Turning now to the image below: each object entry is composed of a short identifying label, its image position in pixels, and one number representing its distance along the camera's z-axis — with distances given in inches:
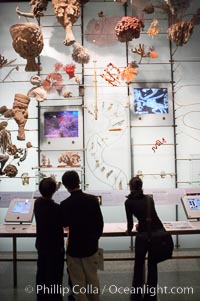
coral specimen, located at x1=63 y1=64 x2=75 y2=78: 205.6
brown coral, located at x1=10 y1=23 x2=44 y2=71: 182.2
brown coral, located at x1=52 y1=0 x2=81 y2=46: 185.2
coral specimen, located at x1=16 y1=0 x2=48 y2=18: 184.9
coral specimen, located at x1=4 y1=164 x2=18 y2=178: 183.0
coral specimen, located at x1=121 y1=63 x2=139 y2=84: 203.8
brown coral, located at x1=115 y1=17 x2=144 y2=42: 186.9
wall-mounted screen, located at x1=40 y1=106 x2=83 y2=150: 212.5
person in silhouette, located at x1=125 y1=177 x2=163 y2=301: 117.7
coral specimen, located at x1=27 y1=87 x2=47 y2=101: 198.4
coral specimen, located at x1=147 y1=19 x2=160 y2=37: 200.1
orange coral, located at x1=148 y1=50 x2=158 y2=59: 204.5
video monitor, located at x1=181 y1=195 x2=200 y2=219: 158.2
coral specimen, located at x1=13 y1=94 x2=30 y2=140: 186.2
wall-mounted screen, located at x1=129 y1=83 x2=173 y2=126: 213.9
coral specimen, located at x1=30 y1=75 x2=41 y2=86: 198.4
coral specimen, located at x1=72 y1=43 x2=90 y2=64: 196.5
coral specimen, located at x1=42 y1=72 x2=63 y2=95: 210.5
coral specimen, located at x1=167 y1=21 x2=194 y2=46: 190.5
